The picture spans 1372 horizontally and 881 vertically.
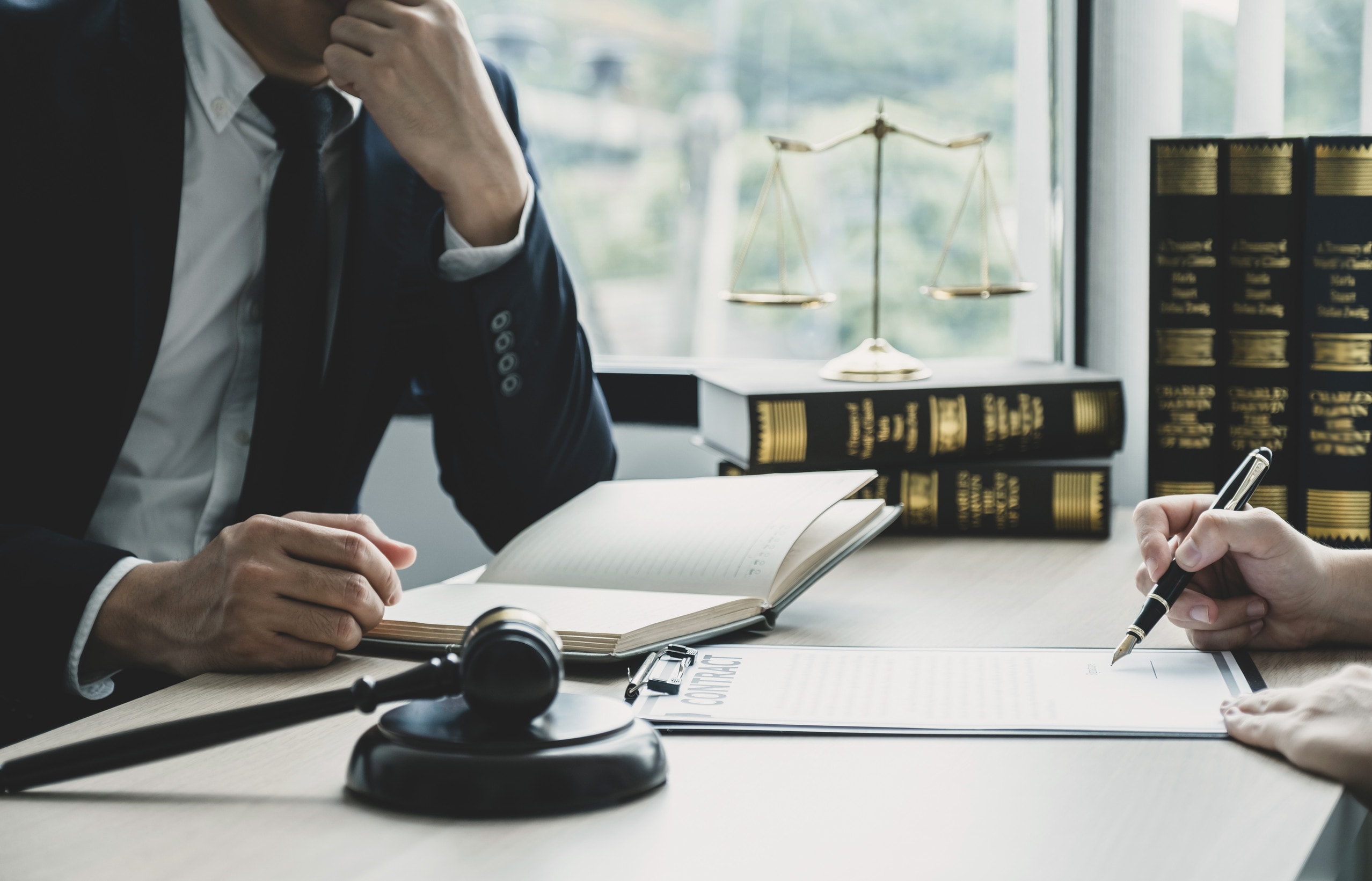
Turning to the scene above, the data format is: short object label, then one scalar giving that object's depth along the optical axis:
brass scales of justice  1.37
